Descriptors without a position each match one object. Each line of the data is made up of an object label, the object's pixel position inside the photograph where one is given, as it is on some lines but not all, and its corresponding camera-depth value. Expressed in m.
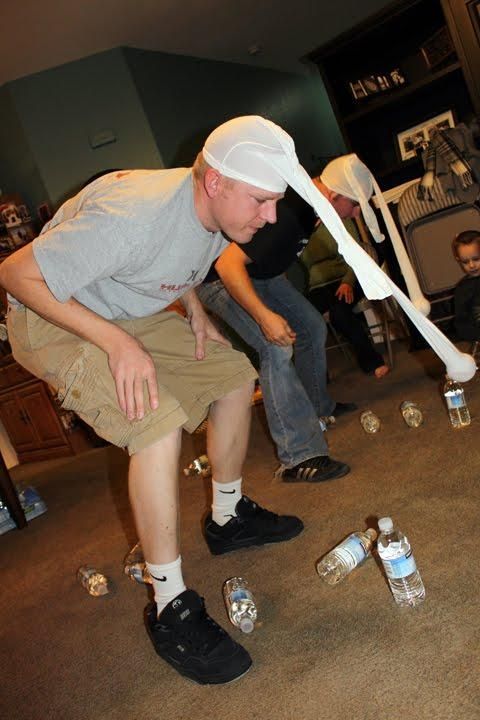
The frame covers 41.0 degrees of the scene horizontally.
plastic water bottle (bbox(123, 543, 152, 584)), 1.80
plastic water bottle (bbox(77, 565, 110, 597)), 1.86
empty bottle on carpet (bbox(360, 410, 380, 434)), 2.47
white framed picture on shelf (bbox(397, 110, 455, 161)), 4.29
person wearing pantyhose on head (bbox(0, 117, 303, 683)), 1.25
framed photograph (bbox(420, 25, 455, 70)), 4.09
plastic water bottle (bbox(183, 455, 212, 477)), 2.75
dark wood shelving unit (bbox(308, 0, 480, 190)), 4.14
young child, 2.90
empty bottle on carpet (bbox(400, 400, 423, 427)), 2.34
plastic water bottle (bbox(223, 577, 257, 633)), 1.38
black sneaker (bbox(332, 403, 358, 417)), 2.91
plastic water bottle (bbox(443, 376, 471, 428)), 2.19
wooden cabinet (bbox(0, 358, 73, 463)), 4.96
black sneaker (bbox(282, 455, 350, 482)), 2.08
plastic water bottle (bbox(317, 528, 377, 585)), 1.44
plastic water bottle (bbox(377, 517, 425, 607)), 1.26
